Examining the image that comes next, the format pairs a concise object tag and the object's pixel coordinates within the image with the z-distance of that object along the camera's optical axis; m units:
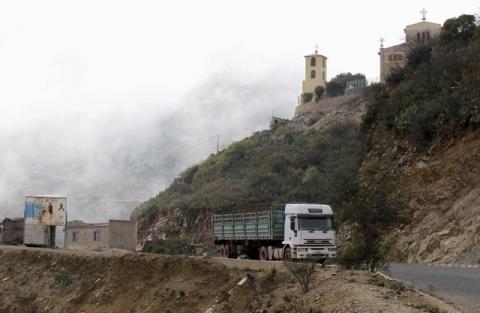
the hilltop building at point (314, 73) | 100.31
